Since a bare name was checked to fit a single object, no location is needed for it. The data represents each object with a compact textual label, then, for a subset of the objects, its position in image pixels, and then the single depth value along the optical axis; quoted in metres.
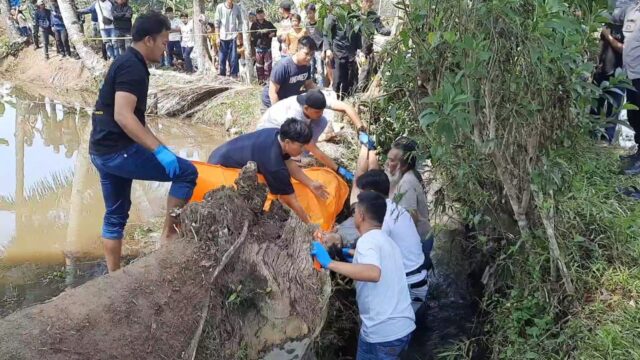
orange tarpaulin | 3.86
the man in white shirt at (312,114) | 4.52
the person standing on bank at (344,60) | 7.59
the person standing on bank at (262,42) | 10.32
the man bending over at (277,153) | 3.71
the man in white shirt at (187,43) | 12.23
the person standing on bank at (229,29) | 10.57
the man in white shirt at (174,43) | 12.51
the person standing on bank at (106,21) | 11.30
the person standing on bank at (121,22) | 11.22
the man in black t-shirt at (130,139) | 3.29
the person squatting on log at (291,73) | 5.51
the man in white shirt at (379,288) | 3.01
